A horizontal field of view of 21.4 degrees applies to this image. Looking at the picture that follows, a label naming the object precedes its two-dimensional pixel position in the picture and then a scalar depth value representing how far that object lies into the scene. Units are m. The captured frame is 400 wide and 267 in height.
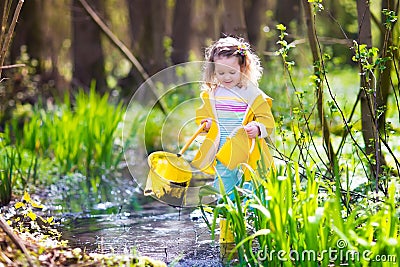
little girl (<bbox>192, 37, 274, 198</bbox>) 5.80
